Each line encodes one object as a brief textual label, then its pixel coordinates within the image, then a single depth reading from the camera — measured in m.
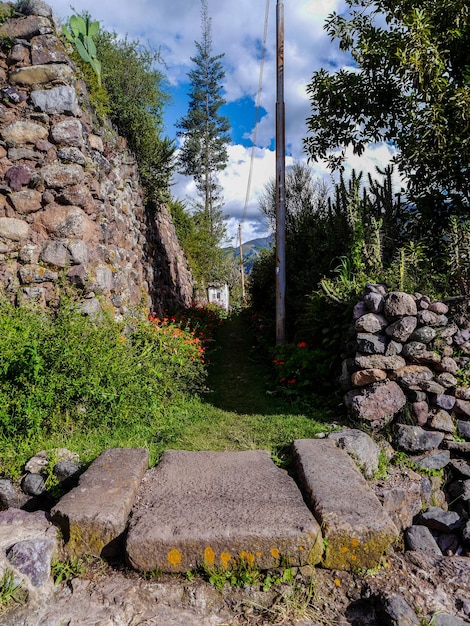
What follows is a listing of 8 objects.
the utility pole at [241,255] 25.20
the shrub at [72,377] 3.24
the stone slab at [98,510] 2.16
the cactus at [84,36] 5.41
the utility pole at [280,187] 6.20
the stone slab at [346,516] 2.09
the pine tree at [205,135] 25.38
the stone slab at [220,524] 2.03
